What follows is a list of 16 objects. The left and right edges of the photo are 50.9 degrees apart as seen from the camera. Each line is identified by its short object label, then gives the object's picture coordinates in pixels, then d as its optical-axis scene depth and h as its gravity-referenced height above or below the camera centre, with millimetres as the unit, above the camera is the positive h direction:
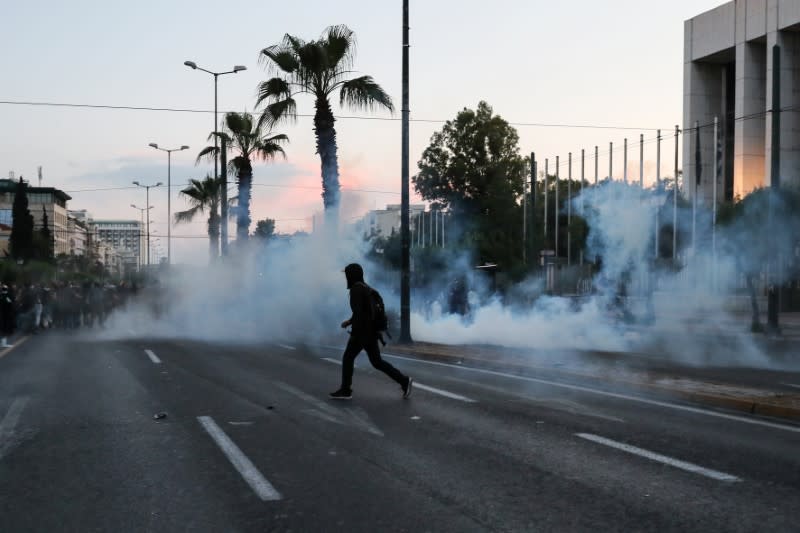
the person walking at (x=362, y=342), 10891 -1092
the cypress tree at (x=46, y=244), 99375 +1474
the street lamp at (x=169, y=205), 65838 +4583
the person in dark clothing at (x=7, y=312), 24406 -1642
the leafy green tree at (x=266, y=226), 144375 +5580
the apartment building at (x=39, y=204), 137375 +8770
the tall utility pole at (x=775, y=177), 23100 +2306
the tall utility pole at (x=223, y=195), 41250 +3084
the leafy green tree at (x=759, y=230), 25641 +968
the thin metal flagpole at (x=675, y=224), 33750 +1461
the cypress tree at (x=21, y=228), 94812 +3133
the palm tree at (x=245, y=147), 39125 +5180
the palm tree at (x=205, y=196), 48906 +3535
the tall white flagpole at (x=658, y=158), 35478 +4276
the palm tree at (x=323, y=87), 25688 +5350
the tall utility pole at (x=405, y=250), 20188 +197
